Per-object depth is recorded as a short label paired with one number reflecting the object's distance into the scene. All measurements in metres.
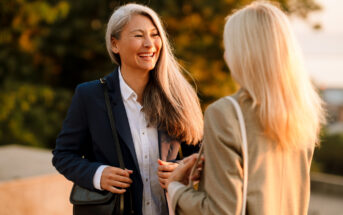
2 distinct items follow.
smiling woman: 2.32
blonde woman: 1.55
